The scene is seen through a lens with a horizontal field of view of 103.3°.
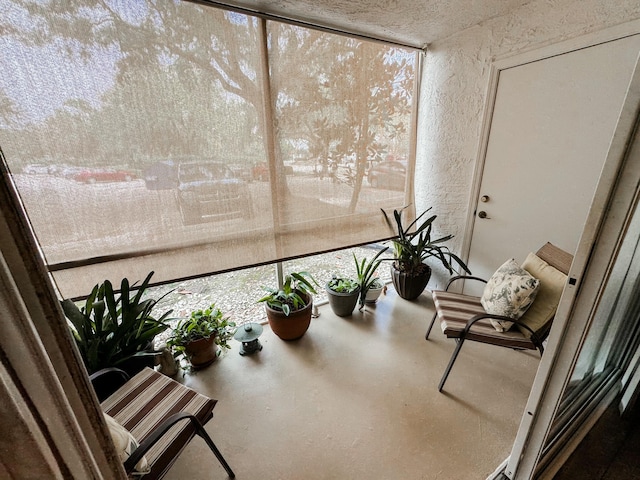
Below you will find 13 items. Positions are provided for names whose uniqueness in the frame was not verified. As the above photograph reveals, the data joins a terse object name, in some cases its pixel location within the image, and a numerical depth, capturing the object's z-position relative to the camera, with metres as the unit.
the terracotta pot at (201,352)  1.63
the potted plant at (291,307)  1.84
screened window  1.14
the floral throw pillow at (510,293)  1.46
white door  1.39
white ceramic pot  2.34
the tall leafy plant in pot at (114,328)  1.18
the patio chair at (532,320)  1.42
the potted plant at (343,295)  2.13
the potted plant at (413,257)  2.20
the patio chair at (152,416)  0.80
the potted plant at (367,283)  2.22
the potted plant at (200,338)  1.62
